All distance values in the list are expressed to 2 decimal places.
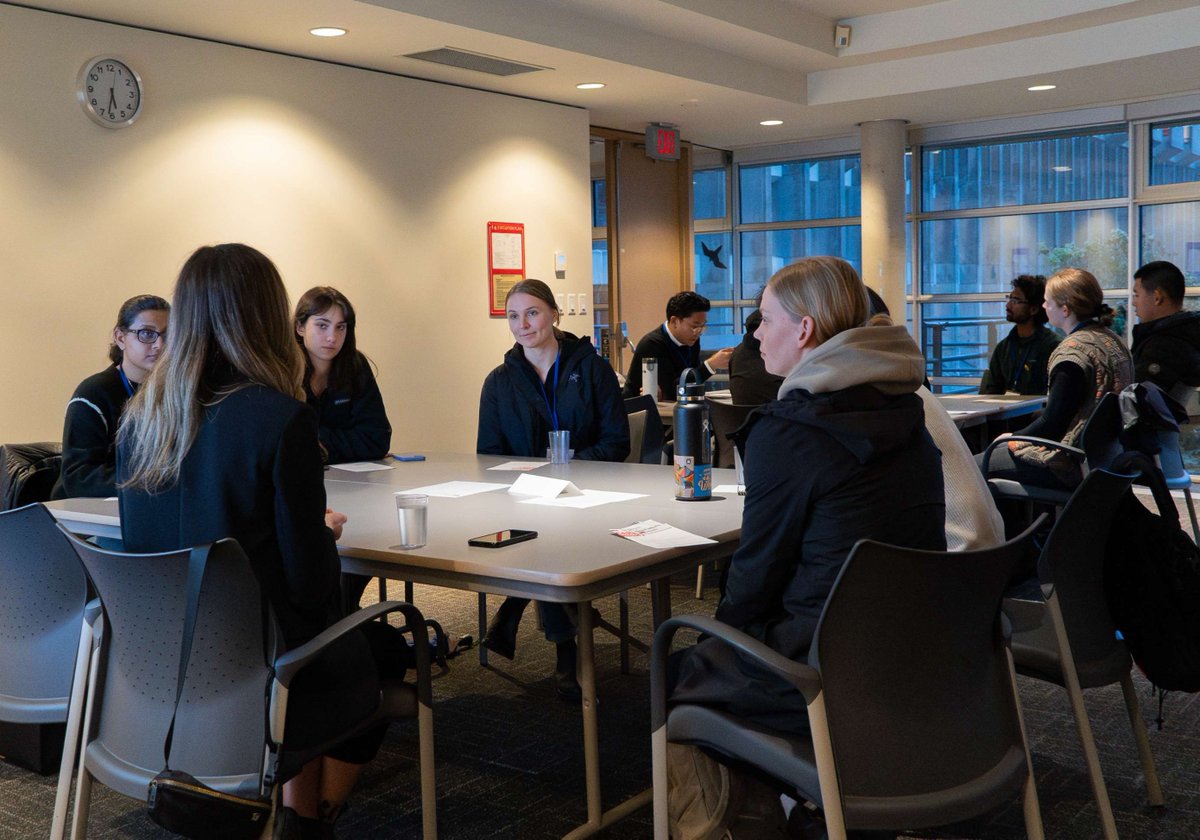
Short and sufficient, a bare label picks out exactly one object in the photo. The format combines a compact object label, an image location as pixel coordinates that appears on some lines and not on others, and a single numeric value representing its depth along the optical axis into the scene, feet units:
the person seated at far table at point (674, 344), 22.09
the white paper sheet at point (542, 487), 10.64
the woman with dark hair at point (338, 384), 13.71
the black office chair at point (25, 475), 12.59
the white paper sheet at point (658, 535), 8.23
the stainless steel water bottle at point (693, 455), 10.17
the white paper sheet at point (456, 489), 10.94
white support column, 30.04
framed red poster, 24.75
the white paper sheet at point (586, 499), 10.19
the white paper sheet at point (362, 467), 13.12
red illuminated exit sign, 29.60
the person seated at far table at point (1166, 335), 17.85
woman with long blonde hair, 7.00
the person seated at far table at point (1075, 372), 15.70
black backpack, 8.32
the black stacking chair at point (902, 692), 5.91
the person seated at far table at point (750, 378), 16.56
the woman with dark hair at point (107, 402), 11.53
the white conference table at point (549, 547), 7.62
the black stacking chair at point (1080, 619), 8.04
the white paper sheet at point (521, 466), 12.76
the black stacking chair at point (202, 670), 6.60
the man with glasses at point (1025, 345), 22.34
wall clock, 17.29
